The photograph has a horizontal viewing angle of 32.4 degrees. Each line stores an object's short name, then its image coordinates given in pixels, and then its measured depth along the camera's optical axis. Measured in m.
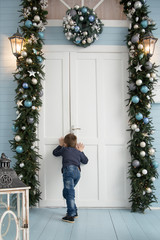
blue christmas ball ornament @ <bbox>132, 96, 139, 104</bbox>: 4.11
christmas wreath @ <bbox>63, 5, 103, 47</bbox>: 4.26
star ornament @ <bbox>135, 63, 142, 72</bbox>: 4.14
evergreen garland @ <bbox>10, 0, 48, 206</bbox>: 4.10
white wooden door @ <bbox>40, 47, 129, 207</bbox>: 4.34
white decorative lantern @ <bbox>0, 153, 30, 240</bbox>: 2.06
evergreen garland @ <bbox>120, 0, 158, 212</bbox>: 4.06
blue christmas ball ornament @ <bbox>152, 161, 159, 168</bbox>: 4.05
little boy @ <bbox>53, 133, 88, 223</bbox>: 3.71
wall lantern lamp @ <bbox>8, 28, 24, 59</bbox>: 4.06
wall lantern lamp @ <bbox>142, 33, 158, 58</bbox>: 4.08
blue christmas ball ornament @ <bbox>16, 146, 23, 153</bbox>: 4.05
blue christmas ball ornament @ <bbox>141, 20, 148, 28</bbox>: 4.20
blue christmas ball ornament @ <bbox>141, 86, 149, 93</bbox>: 4.07
